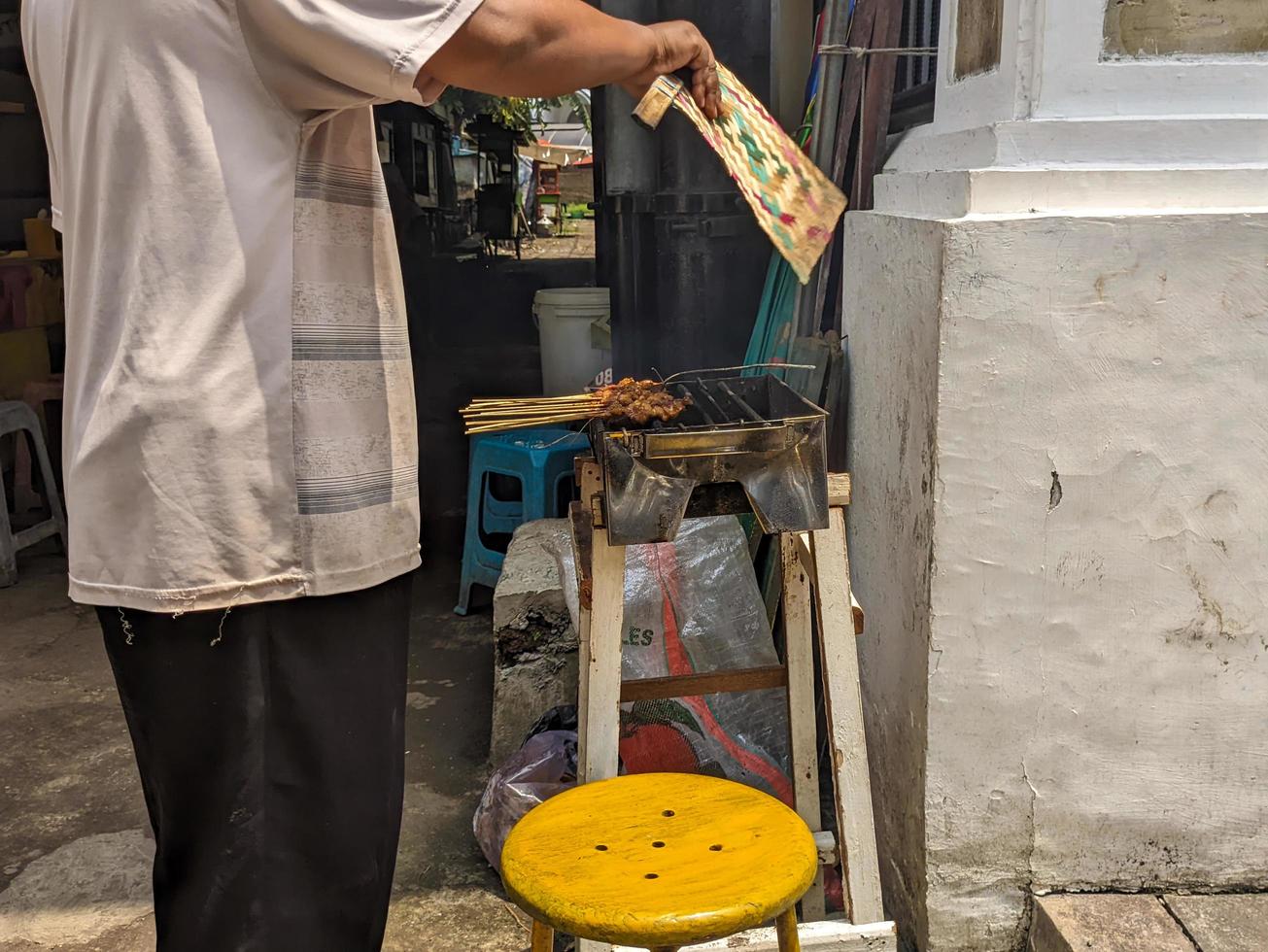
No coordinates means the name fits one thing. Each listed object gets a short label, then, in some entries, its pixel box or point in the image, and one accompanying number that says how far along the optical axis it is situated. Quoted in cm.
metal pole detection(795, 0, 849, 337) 390
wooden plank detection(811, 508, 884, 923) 255
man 177
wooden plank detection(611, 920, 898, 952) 249
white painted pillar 250
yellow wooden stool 190
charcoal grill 238
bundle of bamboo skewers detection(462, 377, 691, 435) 256
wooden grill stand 252
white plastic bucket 606
